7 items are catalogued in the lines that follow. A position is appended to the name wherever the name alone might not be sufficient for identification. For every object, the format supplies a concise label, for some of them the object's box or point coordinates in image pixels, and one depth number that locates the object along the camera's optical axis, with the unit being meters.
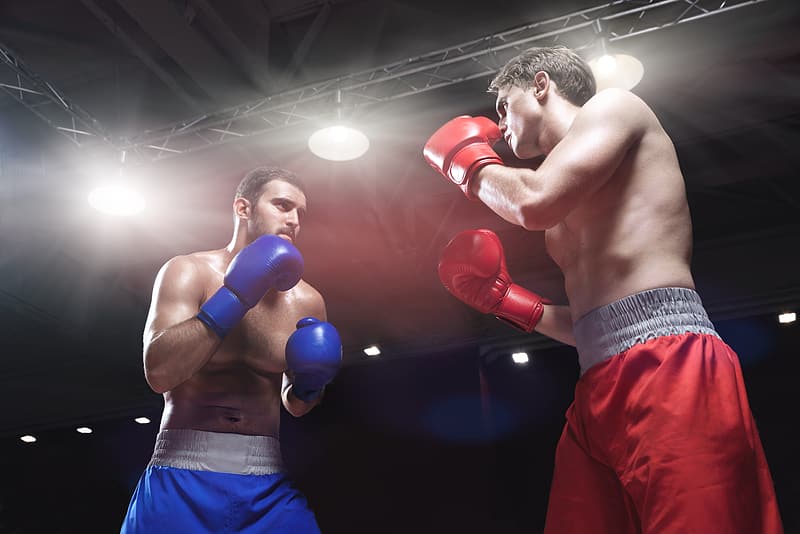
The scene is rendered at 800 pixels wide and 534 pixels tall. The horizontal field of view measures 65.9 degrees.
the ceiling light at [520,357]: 6.17
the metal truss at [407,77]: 3.16
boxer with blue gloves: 1.62
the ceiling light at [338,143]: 3.77
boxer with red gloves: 1.09
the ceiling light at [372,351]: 6.68
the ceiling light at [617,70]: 3.13
